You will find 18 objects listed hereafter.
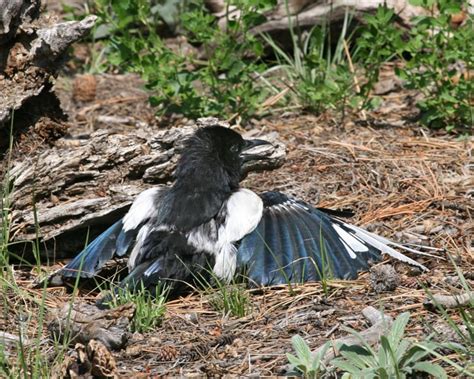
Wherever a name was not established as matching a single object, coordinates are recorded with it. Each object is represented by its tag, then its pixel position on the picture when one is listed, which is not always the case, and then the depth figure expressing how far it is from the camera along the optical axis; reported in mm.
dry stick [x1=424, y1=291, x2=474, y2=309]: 8344
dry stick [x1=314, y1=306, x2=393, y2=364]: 7434
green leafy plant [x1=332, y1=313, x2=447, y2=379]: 6895
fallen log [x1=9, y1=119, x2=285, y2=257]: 10734
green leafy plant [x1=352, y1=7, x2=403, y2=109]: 13461
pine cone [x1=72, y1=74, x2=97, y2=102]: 16562
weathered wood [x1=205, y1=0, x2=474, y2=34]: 16281
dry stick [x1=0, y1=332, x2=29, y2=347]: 7855
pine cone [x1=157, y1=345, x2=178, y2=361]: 7984
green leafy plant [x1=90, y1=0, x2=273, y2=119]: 13648
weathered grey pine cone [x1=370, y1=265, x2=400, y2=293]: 9250
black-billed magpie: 9789
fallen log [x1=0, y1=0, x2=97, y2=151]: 11164
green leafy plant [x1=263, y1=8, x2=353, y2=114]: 14039
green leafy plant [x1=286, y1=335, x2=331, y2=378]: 7055
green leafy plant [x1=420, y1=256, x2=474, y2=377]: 6840
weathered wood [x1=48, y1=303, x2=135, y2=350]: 7973
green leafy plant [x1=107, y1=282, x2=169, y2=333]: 8539
